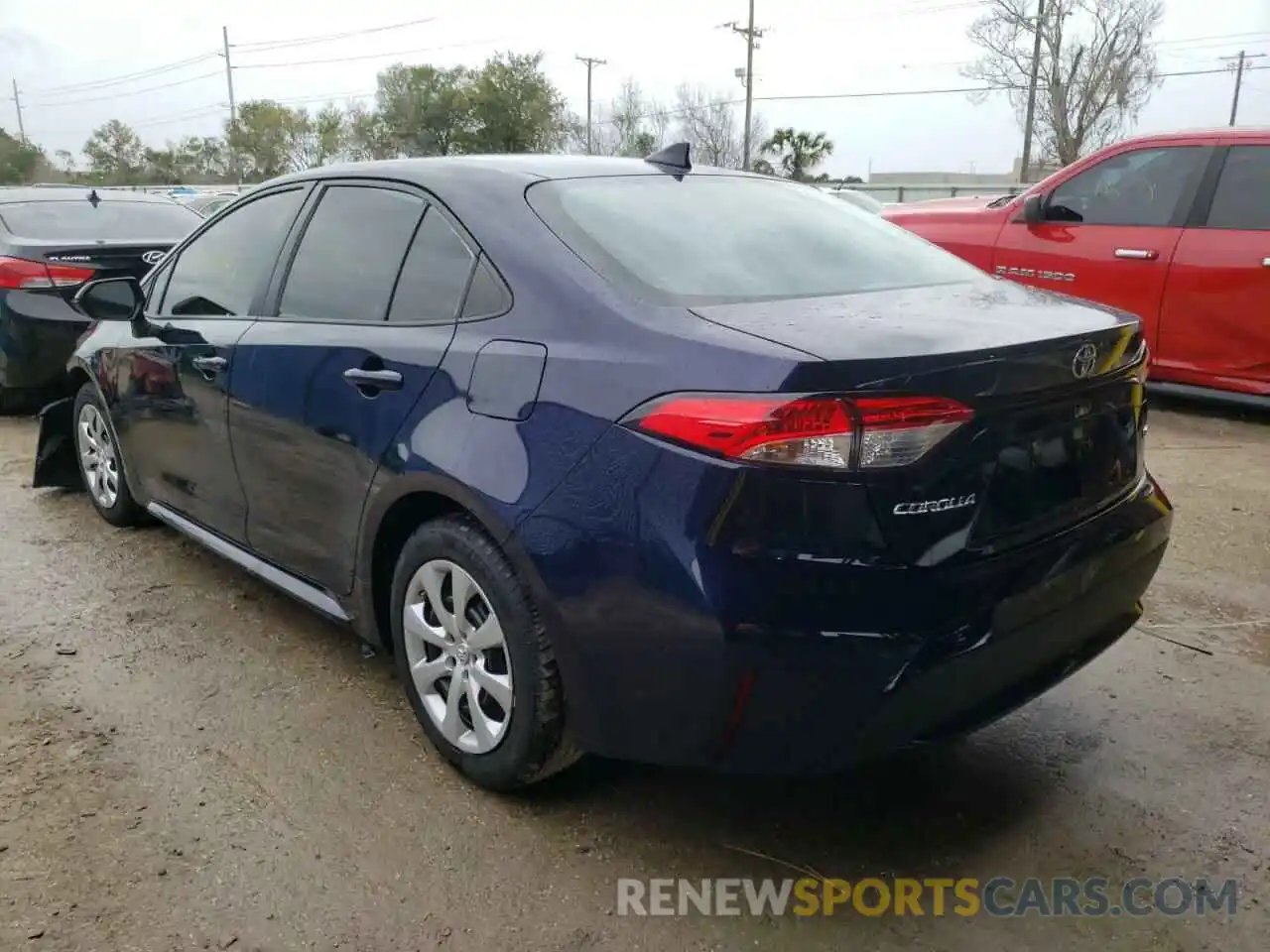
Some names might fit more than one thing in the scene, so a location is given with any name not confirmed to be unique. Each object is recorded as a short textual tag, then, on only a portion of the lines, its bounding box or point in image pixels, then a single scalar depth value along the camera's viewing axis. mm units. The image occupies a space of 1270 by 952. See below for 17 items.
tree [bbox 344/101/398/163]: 49250
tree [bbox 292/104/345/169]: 52656
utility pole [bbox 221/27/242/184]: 54125
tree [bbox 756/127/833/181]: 40531
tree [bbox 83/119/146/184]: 55469
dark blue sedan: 1974
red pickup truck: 5910
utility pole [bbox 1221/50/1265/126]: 44938
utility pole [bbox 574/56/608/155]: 55406
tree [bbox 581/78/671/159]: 46594
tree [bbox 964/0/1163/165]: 29203
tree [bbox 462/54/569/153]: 49469
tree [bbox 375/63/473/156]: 49094
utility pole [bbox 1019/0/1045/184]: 29656
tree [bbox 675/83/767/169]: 42812
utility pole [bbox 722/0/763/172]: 41406
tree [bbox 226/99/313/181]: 53281
